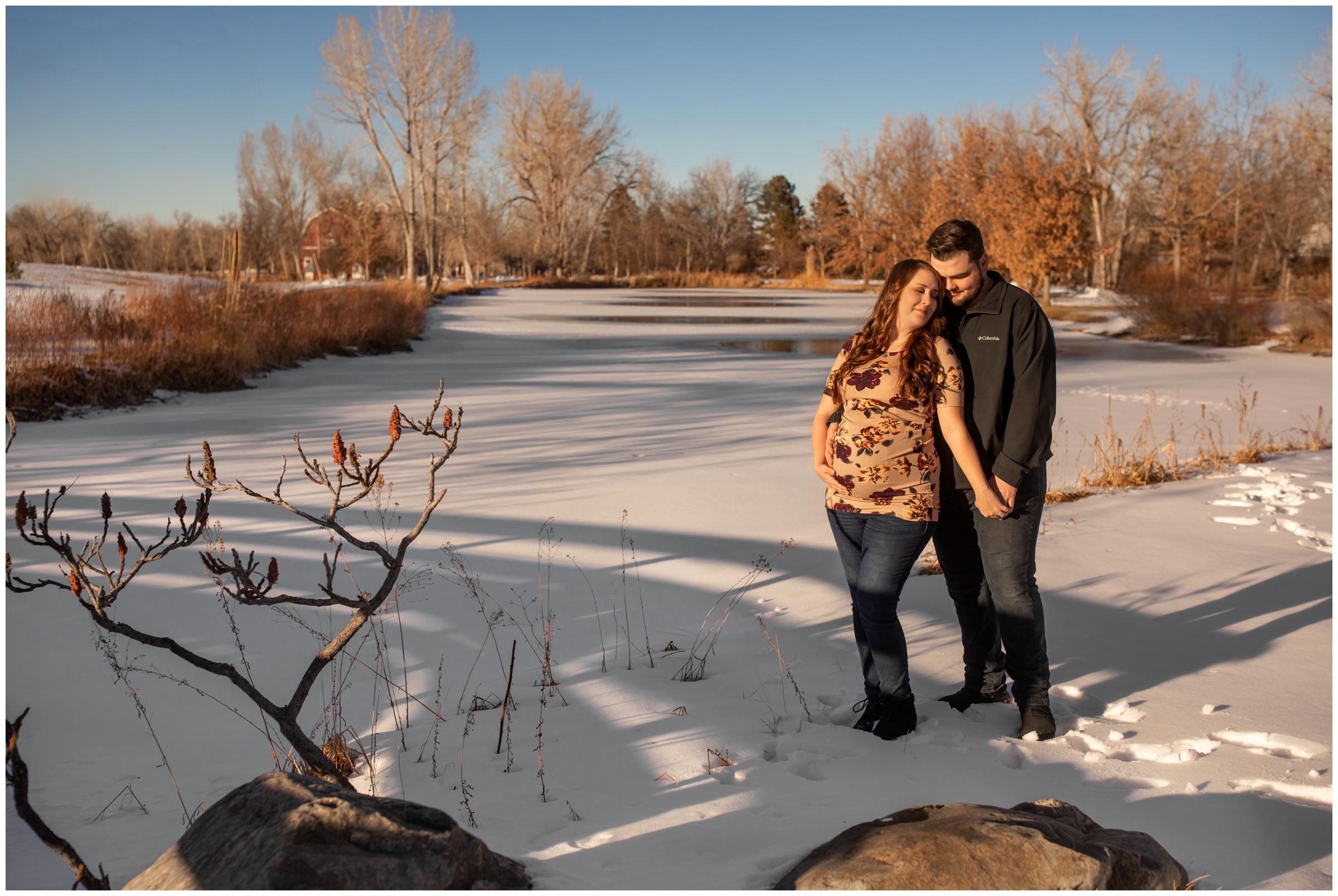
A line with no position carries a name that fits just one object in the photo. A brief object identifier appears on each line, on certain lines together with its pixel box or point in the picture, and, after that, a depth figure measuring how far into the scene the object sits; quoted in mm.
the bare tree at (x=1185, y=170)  37250
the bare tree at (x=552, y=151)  60781
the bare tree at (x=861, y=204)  50812
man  2650
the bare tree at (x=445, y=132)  41094
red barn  55250
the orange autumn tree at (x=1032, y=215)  27328
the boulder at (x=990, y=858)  1772
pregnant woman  2643
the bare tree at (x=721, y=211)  77250
